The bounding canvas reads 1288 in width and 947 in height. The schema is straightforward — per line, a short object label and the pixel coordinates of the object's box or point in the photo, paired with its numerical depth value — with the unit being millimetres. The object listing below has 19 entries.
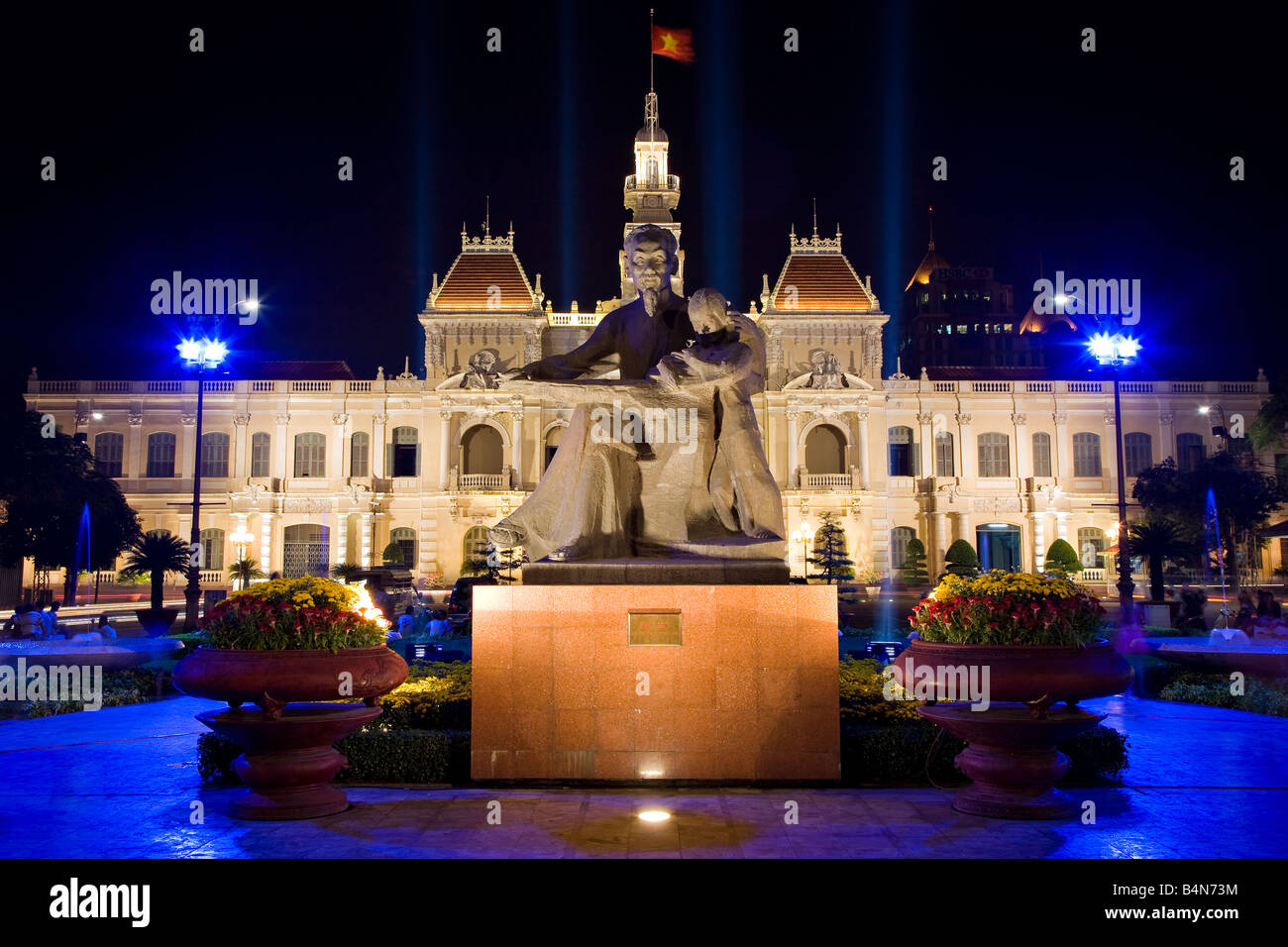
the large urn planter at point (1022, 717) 5125
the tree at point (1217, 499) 35938
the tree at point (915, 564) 41062
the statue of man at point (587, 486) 6438
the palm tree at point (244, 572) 32750
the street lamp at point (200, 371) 20966
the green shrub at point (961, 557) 37812
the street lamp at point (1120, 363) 22109
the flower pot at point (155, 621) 18844
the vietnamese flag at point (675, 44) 38625
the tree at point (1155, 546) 25359
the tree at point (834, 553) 33400
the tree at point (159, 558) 23172
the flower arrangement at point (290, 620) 5461
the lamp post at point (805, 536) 36372
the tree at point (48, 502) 31031
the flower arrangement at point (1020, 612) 5387
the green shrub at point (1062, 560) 38656
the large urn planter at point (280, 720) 5223
